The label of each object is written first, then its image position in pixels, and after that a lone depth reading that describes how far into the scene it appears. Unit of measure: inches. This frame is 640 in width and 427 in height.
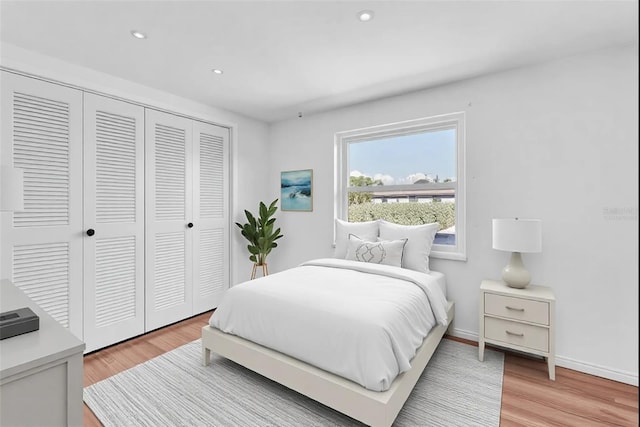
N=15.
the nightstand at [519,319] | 90.5
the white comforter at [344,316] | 69.2
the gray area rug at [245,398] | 75.4
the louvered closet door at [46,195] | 92.0
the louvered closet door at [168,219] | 123.9
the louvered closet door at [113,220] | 107.3
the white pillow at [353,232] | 128.6
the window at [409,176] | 122.5
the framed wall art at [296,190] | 158.6
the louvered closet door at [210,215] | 141.0
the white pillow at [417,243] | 115.0
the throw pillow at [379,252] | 114.7
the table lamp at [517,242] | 93.2
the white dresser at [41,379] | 41.6
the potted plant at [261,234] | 154.2
